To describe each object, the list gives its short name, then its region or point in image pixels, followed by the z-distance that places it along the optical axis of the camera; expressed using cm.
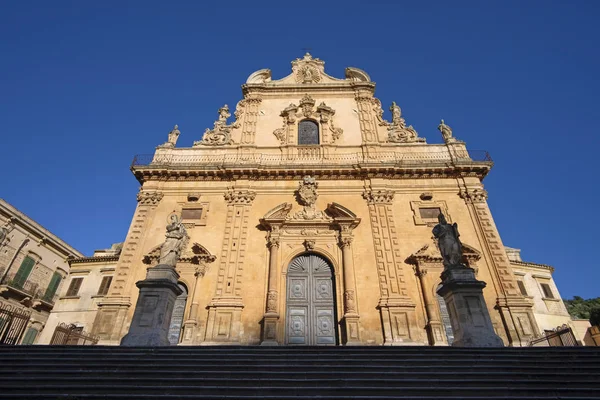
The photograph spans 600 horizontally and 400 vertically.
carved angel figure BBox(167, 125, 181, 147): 1762
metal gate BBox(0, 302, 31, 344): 916
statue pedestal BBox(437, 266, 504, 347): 809
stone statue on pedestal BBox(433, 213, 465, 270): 950
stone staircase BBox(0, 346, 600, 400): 506
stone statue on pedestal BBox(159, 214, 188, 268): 980
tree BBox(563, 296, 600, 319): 3344
